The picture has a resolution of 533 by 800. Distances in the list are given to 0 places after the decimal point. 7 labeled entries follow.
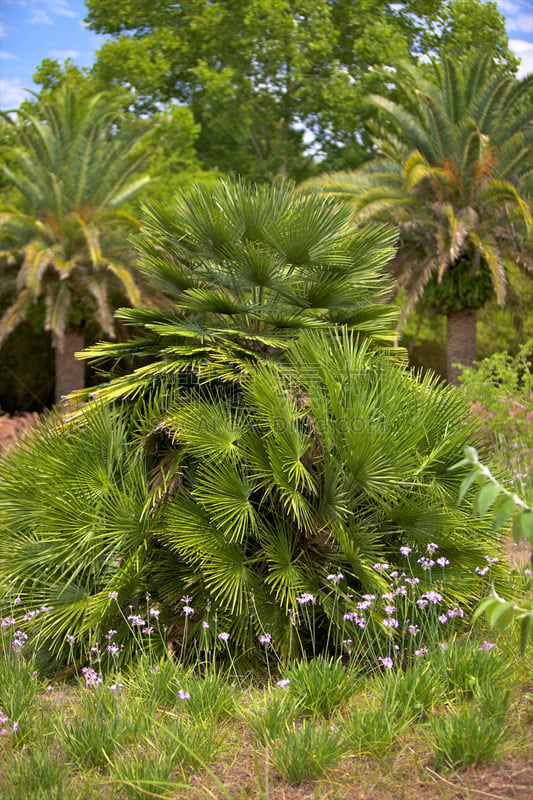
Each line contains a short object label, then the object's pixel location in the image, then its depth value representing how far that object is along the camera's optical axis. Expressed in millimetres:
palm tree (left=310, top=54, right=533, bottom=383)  15703
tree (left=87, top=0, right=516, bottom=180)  25938
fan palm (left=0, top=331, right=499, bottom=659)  4598
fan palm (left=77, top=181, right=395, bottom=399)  5203
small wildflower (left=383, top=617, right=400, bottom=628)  3891
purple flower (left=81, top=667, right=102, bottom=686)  3825
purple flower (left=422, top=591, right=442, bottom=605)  4016
